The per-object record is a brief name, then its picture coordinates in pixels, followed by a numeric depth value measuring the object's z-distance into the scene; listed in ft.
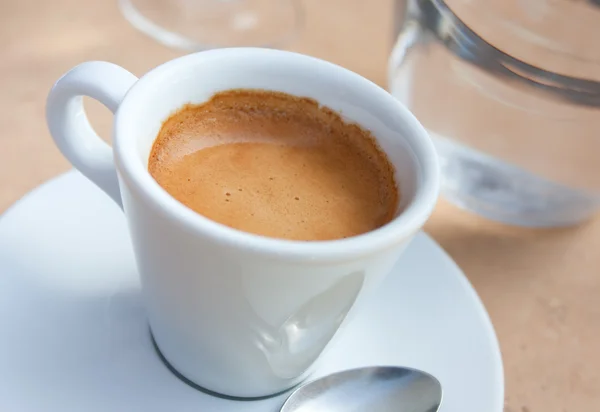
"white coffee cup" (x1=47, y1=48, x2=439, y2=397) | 0.82
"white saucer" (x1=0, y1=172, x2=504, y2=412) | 0.91
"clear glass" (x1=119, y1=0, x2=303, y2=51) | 1.31
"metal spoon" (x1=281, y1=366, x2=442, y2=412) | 0.93
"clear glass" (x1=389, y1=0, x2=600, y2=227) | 1.14
